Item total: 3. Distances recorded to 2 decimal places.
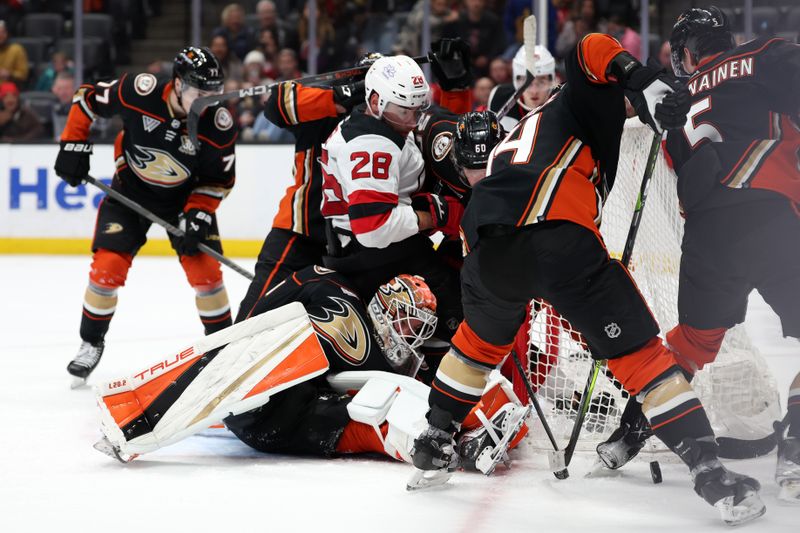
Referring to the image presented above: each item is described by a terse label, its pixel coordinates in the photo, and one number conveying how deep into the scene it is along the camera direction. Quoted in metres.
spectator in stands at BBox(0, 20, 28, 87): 16.78
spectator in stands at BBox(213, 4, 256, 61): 16.39
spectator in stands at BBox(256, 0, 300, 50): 16.25
